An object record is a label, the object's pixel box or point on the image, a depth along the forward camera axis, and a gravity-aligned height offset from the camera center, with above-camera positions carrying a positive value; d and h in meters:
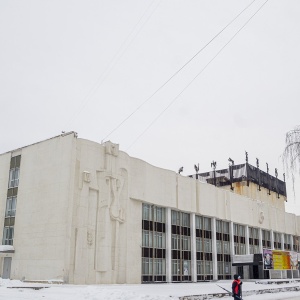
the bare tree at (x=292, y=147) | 22.44 +6.41
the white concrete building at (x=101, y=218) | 40.88 +5.16
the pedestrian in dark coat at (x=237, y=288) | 21.14 -1.11
